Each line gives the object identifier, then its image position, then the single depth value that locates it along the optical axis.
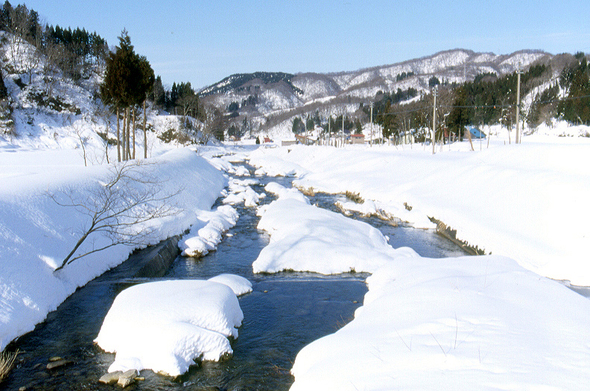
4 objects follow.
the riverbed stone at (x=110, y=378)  6.23
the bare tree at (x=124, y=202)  12.25
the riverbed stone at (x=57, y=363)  6.66
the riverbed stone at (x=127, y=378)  6.16
